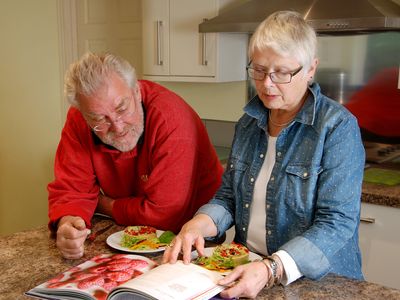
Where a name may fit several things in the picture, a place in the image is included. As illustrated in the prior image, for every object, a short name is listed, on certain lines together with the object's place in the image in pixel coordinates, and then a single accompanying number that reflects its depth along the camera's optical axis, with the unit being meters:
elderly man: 1.43
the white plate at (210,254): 1.24
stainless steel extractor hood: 2.14
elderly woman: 1.15
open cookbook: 0.98
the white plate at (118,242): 1.32
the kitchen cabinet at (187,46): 2.71
